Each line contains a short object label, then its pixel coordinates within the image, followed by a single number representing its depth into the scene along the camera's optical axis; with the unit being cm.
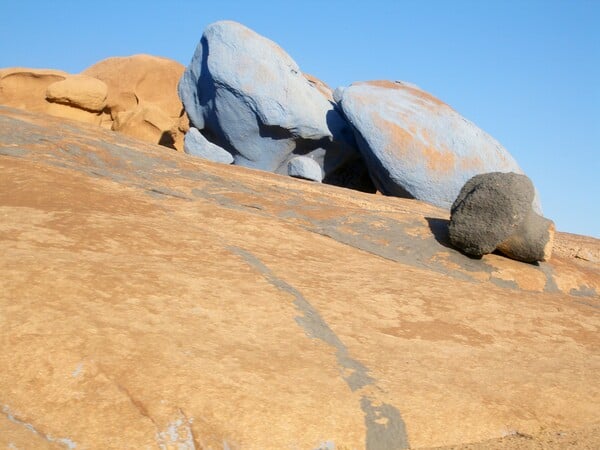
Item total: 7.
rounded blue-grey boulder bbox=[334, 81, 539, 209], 968
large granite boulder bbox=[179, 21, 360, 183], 1005
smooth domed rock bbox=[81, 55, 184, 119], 1616
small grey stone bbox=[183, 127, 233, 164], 1034
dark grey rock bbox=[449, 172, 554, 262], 445
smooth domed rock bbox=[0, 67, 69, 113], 1431
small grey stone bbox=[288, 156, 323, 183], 1025
